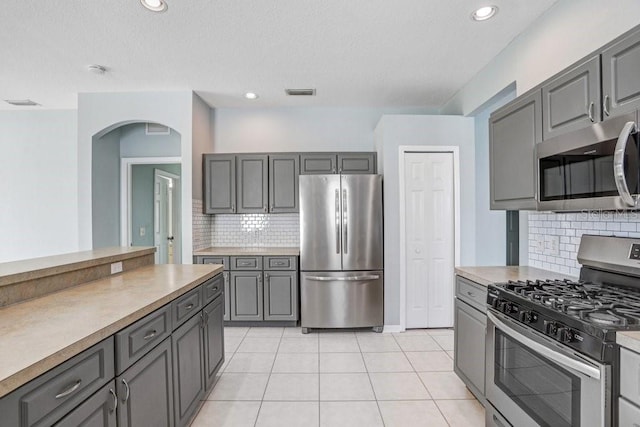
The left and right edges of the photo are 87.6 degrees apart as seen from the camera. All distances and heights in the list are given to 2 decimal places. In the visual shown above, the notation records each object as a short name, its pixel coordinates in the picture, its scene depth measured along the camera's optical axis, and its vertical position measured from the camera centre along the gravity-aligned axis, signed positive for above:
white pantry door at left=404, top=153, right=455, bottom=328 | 3.82 -0.30
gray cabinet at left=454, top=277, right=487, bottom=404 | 2.16 -0.86
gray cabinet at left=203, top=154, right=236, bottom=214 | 4.25 +0.41
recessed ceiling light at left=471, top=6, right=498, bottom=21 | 2.35 +1.43
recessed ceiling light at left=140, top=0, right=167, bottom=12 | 2.26 +1.44
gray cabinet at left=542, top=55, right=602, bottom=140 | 1.62 +0.59
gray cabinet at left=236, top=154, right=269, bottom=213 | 4.24 +0.38
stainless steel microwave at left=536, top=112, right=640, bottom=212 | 1.33 +0.21
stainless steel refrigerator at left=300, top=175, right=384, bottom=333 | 3.73 -0.37
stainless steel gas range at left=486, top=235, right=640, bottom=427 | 1.20 -0.54
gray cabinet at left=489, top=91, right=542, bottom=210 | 2.09 +0.42
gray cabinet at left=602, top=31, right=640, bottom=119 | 1.40 +0.60
